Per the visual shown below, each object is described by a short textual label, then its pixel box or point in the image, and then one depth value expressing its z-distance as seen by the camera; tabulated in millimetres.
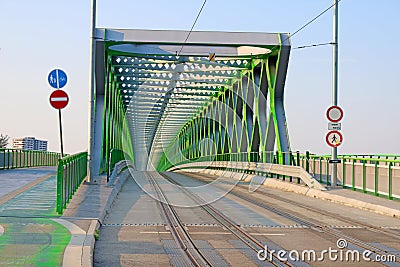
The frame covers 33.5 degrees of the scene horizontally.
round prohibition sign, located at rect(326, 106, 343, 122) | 23078
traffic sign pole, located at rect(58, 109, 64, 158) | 16161
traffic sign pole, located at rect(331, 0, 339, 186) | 23719
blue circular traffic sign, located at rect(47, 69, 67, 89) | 16453
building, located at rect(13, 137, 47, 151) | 178750
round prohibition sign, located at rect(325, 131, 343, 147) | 23219
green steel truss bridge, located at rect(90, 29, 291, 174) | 30969
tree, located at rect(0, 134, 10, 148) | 90688
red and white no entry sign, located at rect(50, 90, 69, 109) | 16083
